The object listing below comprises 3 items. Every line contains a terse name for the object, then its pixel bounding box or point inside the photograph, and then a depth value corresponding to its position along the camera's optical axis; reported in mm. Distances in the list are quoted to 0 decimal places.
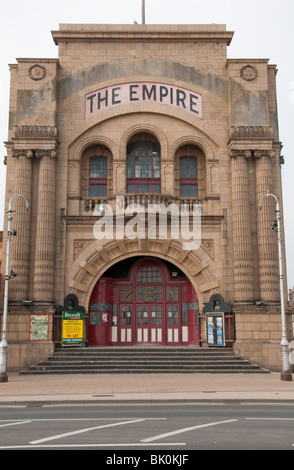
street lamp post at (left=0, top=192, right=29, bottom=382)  21425
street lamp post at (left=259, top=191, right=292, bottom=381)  21531
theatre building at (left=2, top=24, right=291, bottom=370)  25969
